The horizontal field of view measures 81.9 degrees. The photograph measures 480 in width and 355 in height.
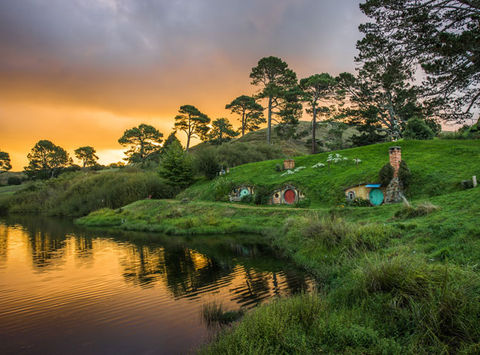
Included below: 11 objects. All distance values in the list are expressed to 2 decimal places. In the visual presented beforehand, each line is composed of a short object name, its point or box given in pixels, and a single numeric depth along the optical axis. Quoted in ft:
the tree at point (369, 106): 161.07
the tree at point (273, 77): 182.39
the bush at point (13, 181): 306.96
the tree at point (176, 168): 177.37
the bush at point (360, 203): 94.71
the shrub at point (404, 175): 94.22
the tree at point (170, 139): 265.13
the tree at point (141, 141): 264.11
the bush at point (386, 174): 94.99
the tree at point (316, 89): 174.75
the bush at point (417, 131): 144.31
